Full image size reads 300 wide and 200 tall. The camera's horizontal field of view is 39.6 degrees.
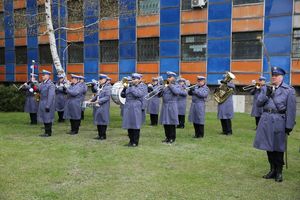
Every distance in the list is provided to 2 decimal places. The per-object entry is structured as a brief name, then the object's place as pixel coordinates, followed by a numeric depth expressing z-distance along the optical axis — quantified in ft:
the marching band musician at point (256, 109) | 43.06
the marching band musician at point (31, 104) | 46.30
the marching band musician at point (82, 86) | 39.99
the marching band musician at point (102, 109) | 36.63
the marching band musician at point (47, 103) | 37.60
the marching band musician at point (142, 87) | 34.38
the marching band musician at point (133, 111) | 33.24
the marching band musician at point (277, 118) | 22.77
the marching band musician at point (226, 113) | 40.68
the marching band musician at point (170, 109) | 34.91
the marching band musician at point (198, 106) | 38.55
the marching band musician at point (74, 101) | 39.34
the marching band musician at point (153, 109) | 48.73
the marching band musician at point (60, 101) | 49.14
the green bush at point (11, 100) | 62.44
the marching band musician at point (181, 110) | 46.01
